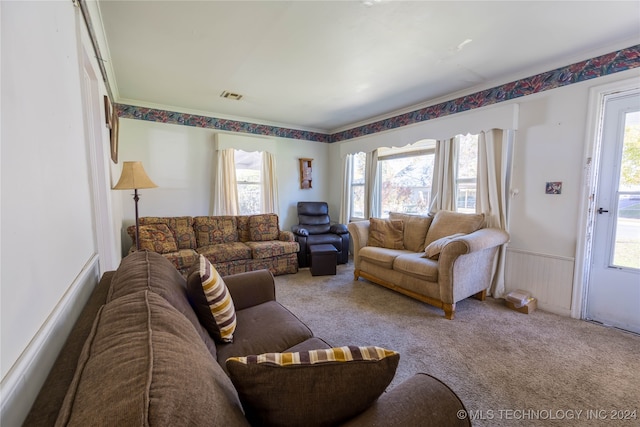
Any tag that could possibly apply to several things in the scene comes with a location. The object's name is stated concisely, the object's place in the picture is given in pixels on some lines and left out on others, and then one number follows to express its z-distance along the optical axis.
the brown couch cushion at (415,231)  3.37
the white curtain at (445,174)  3.44
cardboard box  2.61
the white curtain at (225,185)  4.21
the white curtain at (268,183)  4.66
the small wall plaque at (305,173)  5.11
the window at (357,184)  4.91
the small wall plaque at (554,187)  2.60
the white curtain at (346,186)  5.00
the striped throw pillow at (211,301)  1.26
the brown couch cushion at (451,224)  2.92
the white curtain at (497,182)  2.92
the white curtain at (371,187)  4.58
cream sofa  2.51
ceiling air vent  3.32
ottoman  3.77
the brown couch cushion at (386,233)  3.49
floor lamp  2.46
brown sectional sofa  0.43
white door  2.26
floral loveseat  3.27
